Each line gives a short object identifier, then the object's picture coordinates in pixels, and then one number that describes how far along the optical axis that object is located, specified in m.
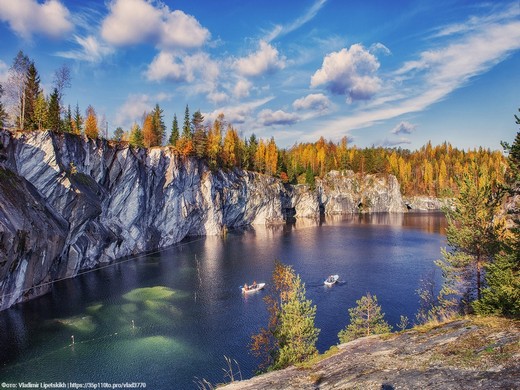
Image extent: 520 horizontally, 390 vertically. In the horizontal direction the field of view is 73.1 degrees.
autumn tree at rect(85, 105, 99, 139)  81.10
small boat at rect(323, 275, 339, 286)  53.71
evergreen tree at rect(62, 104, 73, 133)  73.90
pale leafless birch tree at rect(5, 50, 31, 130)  59.75
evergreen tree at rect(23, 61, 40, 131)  62.50
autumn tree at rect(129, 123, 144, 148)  85.68
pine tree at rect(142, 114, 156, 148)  98.21
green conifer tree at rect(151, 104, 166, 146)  102.71
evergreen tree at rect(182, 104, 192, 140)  102.78
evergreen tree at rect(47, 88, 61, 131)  61.75
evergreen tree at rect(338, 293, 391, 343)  28.02
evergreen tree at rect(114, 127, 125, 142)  102.06
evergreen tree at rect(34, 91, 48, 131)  61.41
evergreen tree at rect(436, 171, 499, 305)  25.48
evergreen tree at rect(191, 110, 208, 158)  102.88
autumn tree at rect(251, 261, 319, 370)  24.33
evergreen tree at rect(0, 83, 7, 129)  59.02
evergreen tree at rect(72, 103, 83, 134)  83.62
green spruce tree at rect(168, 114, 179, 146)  106.06
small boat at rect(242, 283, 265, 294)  51.31
